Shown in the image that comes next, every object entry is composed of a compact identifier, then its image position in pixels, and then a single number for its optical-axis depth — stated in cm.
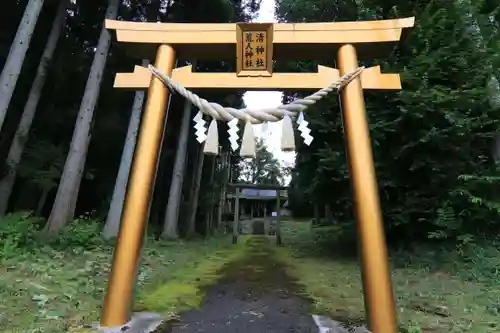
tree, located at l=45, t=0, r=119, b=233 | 812
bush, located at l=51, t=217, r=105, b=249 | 709
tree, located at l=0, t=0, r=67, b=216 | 870
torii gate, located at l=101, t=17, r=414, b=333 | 345
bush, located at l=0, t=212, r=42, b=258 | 569
